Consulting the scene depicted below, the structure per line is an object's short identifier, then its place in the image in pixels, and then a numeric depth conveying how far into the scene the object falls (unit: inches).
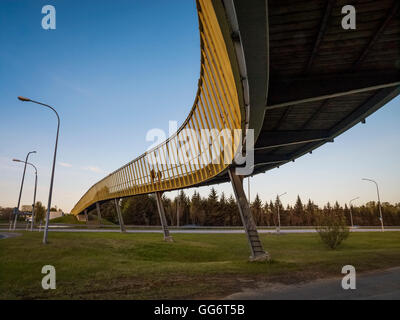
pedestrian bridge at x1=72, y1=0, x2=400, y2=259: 240.4
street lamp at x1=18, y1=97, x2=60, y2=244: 713.8
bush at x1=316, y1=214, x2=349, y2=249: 940.6
